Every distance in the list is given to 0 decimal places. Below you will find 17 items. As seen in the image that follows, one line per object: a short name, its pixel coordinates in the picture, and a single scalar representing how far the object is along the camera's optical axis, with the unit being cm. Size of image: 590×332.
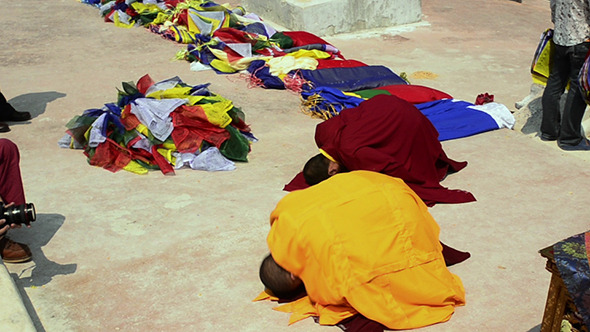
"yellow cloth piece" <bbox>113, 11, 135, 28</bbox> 1001
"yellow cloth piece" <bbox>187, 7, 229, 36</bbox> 883
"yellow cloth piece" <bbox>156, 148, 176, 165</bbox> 530
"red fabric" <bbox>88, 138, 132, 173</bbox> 528
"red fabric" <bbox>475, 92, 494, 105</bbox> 696
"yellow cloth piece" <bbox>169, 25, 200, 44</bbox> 893
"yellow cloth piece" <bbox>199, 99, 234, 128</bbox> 545
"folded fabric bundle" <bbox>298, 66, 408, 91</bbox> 713
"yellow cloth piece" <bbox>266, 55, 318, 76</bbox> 760
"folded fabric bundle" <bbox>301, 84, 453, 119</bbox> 661
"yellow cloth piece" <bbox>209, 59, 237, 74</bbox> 790
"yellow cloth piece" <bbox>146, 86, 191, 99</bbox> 566
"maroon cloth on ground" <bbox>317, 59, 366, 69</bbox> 765
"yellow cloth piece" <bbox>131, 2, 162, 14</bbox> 985
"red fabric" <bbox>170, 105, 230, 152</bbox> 536
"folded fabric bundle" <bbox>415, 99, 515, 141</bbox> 612
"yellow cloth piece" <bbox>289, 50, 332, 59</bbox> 802
